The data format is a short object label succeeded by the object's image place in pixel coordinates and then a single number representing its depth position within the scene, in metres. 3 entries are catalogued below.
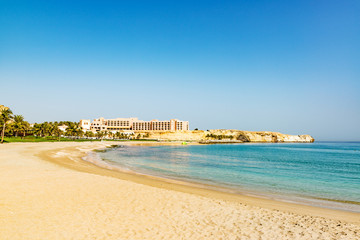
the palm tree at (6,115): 61.30
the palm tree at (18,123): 81.32
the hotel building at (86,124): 190.12
